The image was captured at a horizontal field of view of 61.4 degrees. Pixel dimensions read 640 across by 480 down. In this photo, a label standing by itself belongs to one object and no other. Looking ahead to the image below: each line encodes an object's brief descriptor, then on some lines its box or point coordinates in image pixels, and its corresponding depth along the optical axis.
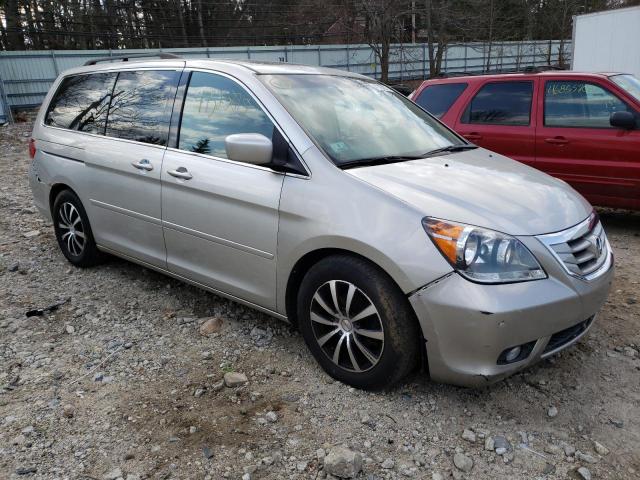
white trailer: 14.09
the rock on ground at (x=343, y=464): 2.33
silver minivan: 2.50
